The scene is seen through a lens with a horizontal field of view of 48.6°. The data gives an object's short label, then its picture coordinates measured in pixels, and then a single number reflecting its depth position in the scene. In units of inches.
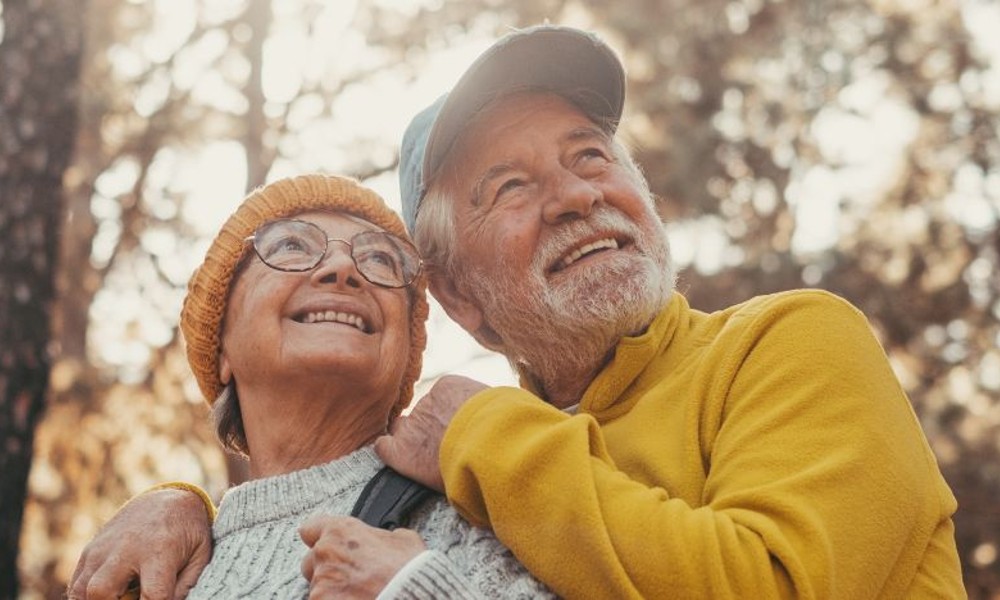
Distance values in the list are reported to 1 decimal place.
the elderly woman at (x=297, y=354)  108.6
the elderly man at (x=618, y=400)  80.5
